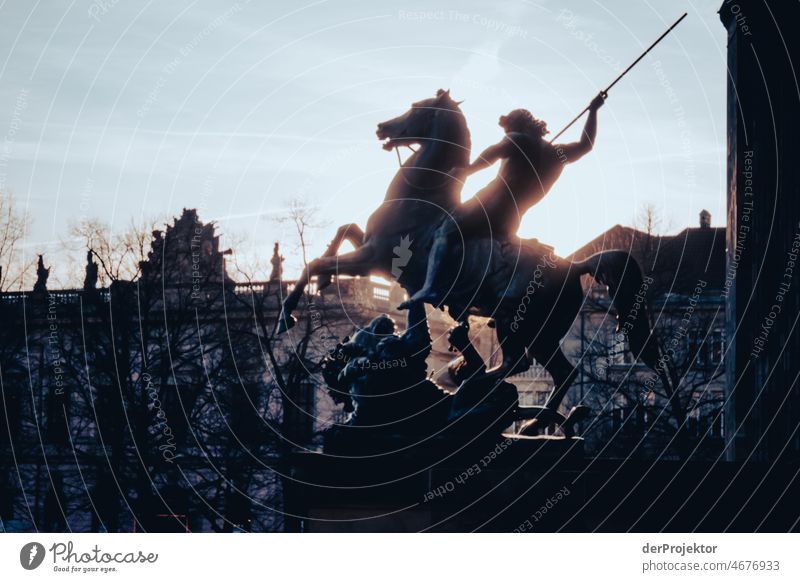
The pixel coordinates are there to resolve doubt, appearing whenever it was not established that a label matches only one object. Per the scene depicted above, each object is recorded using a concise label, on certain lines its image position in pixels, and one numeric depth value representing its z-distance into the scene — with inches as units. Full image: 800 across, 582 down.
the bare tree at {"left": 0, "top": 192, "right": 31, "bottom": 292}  1489.9
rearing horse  758.5
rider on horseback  764.0
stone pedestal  698.2
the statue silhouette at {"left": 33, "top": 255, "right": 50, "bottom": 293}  1561.3
